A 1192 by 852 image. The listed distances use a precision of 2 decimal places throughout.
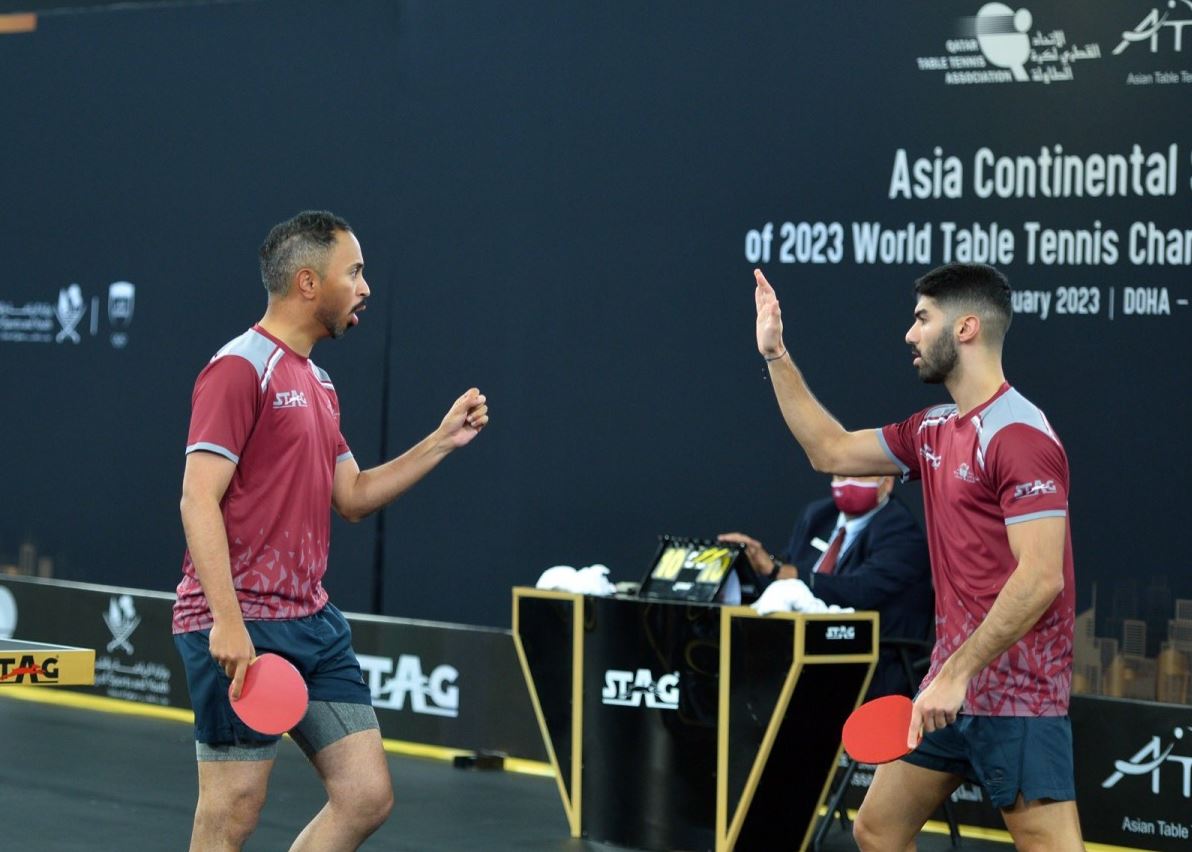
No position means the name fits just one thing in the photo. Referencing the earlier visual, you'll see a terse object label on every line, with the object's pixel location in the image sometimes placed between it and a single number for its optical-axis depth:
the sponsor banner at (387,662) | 14.00
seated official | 11.21
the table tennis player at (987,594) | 6.79
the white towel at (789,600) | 10.23
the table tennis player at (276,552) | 7.02
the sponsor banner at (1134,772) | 11.10
